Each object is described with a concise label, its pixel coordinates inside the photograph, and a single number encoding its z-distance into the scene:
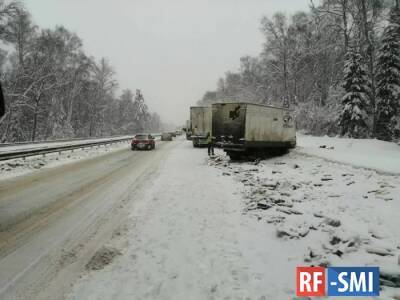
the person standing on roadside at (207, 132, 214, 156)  19.20
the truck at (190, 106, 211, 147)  28.55
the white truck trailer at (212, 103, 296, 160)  16.88
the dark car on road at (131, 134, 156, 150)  27.61
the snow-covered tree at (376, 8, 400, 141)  27.16
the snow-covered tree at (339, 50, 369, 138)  28.27
